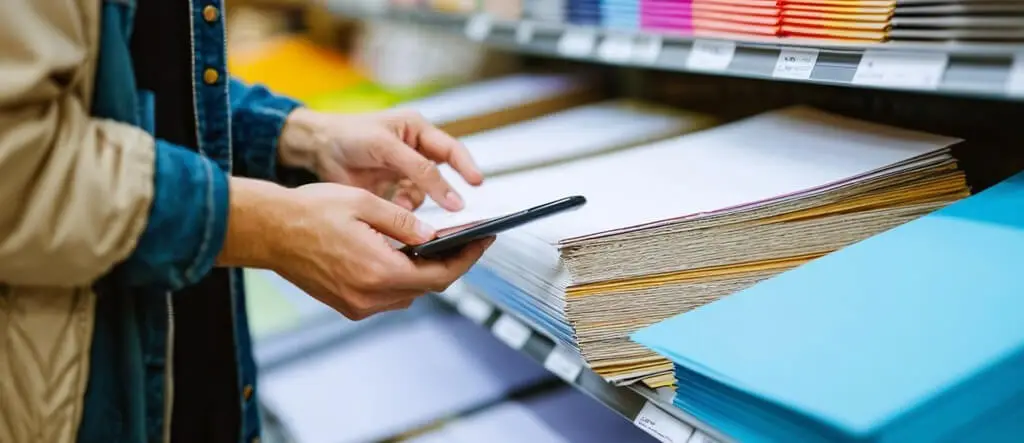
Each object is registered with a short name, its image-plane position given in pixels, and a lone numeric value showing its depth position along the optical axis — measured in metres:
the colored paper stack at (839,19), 0.92
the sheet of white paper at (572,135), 1.42
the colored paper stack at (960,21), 0.78
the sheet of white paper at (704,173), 0.99
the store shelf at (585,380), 0.92
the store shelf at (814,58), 0.80
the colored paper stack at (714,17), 1.07
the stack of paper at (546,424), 1.42
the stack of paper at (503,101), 1.75
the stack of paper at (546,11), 1.54
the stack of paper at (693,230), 0.96
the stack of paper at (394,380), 1.57
